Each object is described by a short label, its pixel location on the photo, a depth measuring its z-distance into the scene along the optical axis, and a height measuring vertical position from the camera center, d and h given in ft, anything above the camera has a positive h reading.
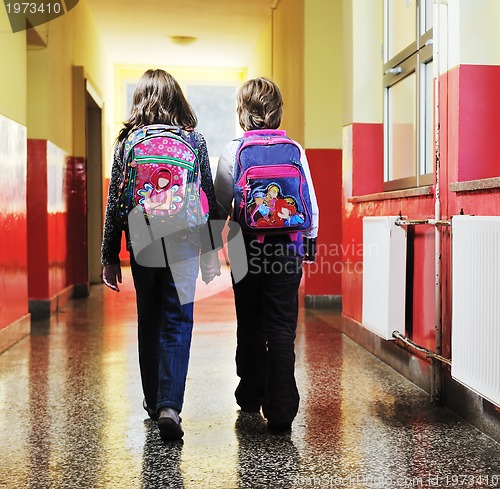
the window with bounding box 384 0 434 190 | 12.38 +2.32
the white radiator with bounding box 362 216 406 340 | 11.24 -0.83
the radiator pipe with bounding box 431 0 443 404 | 9.93 -0.09
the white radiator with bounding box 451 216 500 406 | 7.44 -0.85
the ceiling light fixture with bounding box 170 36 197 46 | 32.83 +8.15
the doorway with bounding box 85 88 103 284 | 27.25 +1.46
